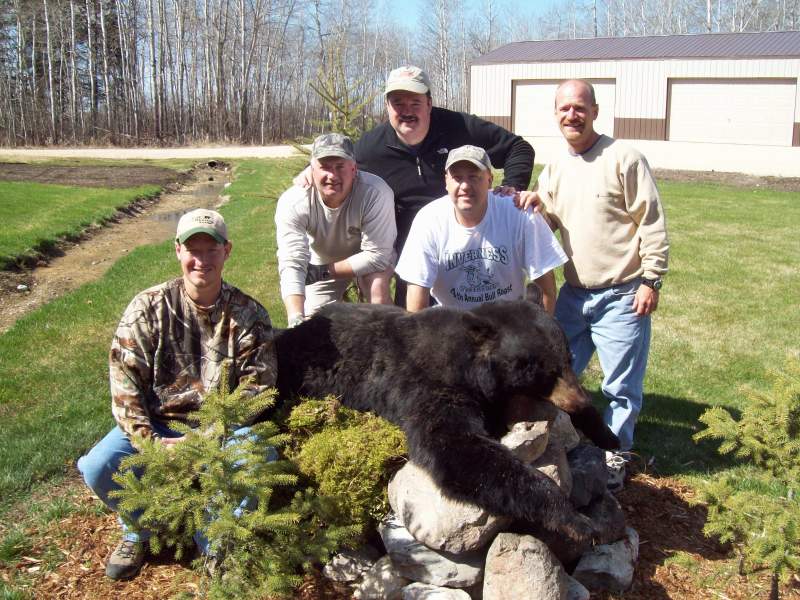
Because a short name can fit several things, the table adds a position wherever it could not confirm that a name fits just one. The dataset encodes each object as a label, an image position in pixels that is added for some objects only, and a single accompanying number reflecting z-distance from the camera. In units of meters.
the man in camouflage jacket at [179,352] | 3.74
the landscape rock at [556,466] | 3.67
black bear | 3.25
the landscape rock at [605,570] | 3.74
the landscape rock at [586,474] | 3.93
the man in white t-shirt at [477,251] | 4.62
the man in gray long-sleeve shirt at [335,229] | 4.88
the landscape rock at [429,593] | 3.44
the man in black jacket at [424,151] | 5.56
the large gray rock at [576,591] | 3.52
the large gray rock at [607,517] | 3.83
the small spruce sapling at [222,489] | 2.96
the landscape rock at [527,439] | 3.58
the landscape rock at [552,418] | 3.84
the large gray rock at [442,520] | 3.35
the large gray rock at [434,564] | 3.49
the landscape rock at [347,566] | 3.65
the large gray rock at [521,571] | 3.24
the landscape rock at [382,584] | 3.53
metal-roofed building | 31.05
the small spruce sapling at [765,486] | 3.34
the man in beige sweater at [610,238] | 4.68
